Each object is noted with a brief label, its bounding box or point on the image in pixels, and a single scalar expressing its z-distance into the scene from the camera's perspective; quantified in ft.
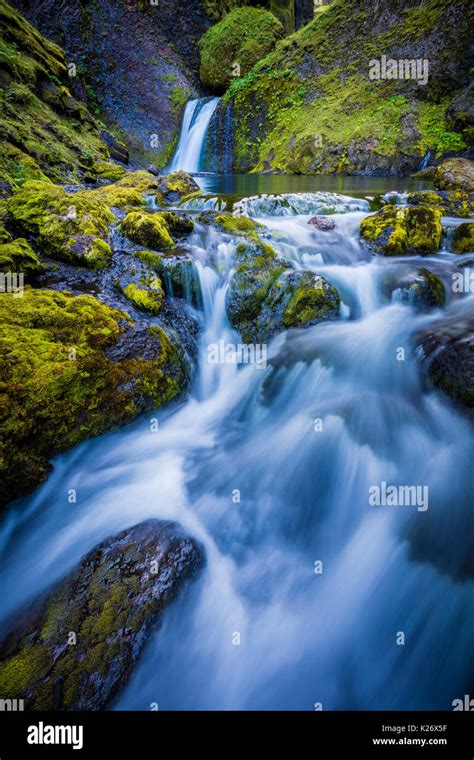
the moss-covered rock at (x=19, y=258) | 12.59
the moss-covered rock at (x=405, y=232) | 21.42
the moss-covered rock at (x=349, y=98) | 44.19
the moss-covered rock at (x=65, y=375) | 9.74
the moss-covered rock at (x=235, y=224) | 21.22
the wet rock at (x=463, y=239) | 21.04
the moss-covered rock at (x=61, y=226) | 15.11
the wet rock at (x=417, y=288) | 17.25
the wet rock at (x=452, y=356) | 11.25
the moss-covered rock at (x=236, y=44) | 72.23
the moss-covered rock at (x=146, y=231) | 17.76
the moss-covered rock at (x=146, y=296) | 14.65
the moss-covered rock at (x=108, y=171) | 35.60
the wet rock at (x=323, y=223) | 23.41
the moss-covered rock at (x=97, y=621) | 6.82
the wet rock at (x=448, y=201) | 26.71
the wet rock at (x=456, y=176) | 30.60
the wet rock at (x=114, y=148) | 46.96
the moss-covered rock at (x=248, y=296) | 17.06
